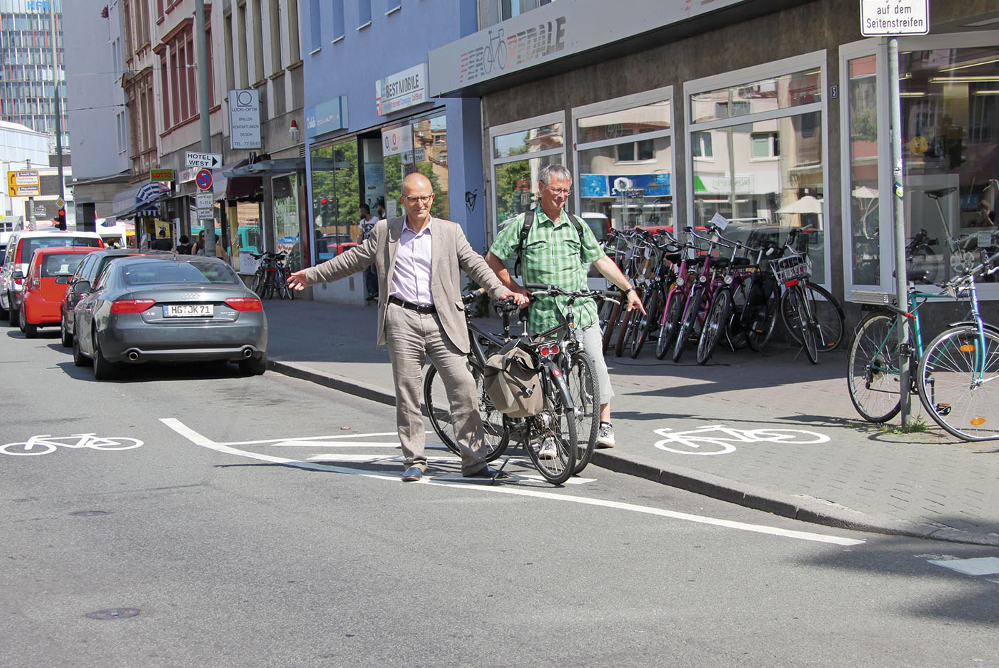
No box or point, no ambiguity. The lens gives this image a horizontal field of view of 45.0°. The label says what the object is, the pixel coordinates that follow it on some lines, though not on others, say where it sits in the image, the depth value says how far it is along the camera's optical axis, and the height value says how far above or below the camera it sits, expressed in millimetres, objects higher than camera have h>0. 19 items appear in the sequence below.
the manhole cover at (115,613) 4641 -1305
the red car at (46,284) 21188 -105
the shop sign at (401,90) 21141 +3196
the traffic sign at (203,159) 24130 +2296
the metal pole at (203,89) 24781 +3868
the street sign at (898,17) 7750 +1479
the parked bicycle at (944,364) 7699 -775
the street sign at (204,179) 24391 +1896
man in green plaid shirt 7629 -1
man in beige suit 7164 -199
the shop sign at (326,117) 25344 +3286
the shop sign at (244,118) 31188 +3957
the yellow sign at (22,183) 57500 +4625
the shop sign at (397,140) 22641 +2398
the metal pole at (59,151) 58141 +6277
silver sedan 13227 -505
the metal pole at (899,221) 7875 +165
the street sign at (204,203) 24859 +1432
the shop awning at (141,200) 40031 +2679
